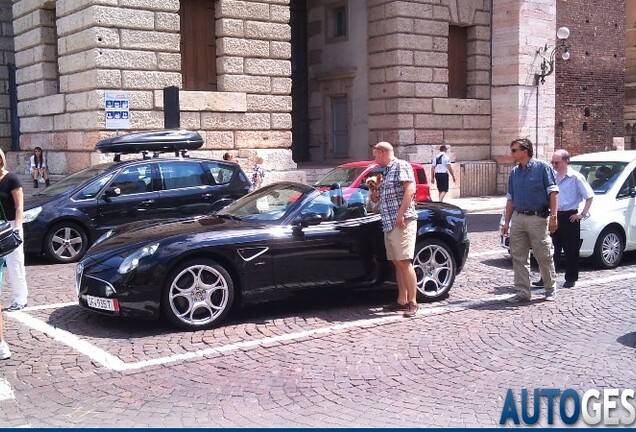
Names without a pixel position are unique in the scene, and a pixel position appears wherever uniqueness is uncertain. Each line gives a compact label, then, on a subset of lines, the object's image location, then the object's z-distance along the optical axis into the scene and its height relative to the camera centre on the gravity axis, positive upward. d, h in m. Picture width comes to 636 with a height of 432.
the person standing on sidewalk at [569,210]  8.88 -0.84
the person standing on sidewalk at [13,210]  7.55 -0.66
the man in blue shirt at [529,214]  8.01 -0.81
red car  14.16 -0.63
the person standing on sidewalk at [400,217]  7.44 -0.75
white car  10.26 -1.05
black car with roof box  11.25 -0.77
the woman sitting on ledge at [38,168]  18.72 -0.53
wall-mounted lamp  23.72 +2.59
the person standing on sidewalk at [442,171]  20.22 -0.78
